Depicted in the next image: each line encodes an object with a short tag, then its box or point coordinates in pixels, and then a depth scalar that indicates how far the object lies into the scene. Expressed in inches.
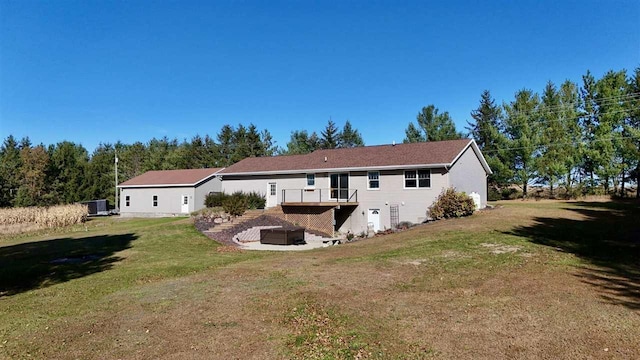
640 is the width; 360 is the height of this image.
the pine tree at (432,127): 2032.5
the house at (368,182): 971.3
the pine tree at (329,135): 2544.3
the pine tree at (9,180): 1905.8
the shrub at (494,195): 1752.0
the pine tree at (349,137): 2576.3
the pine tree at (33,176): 1922.9
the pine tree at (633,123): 1441.3
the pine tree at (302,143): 2554.1
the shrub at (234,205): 1005.8
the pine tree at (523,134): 1636.3
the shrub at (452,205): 879.1
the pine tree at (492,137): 1699.1
